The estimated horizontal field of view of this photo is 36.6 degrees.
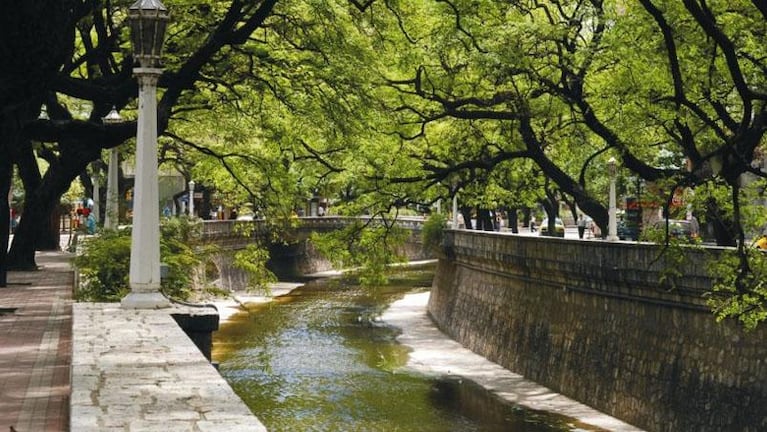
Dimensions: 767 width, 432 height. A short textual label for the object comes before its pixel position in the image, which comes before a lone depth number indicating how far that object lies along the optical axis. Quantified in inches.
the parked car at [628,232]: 1825.8
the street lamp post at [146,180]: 649.6
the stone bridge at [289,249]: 2220.7
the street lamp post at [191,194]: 2279.0
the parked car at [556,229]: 2361.6
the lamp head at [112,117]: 1090.7
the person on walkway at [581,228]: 2353.6
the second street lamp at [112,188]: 1103.6
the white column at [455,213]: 1911.2
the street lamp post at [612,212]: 1147.0
